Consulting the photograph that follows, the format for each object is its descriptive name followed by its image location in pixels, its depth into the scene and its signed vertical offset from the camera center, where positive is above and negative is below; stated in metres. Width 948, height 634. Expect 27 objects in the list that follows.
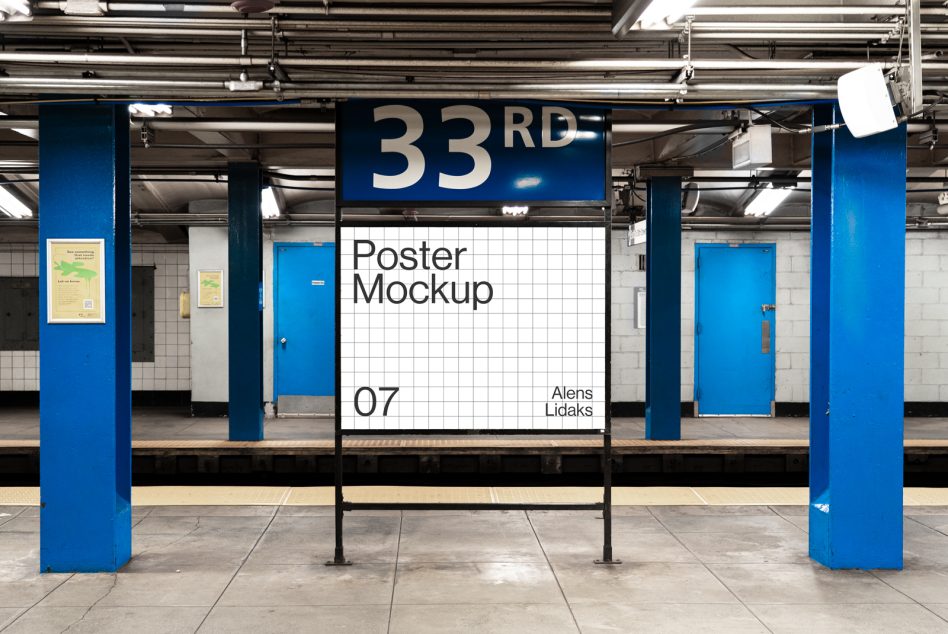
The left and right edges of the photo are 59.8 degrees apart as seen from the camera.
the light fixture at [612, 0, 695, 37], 3.63 +1.34
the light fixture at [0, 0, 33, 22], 3.70 +1.35
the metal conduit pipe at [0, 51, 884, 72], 4.29 +1.28
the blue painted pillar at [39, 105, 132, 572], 4.66 -0.41
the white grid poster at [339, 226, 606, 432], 4.84 -0.14
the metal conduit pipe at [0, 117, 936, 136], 6.67 +1.50
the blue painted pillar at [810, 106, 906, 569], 4.77 -0.26
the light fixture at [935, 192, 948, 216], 9.42 +1.20
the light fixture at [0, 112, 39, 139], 6.74 +1.47
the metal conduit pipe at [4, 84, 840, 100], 4.42 +1.16
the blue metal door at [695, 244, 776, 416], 11.63 -0.29
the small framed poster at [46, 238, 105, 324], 4.68 +0.14
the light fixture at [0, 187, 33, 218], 10.49 +1.29
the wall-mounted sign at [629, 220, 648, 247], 9.01 +0.83
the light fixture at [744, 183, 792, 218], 10.52 +1.38
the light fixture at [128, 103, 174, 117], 4.79 +1.20
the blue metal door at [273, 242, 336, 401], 11.21 -0.17
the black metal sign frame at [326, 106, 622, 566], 4.77 -0.93
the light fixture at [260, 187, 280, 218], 10.23 +1.30
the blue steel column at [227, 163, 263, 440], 8.95 +0.15
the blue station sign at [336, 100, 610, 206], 4.77 +0.90
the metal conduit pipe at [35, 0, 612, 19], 4.00 +1.46
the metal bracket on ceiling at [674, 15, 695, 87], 4.17 +1.27
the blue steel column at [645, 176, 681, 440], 9.04 -0.01
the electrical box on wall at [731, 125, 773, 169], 5.70 +1.13
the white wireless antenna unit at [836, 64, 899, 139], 4.09 +1.04
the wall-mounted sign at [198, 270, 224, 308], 11.02 +0.24
